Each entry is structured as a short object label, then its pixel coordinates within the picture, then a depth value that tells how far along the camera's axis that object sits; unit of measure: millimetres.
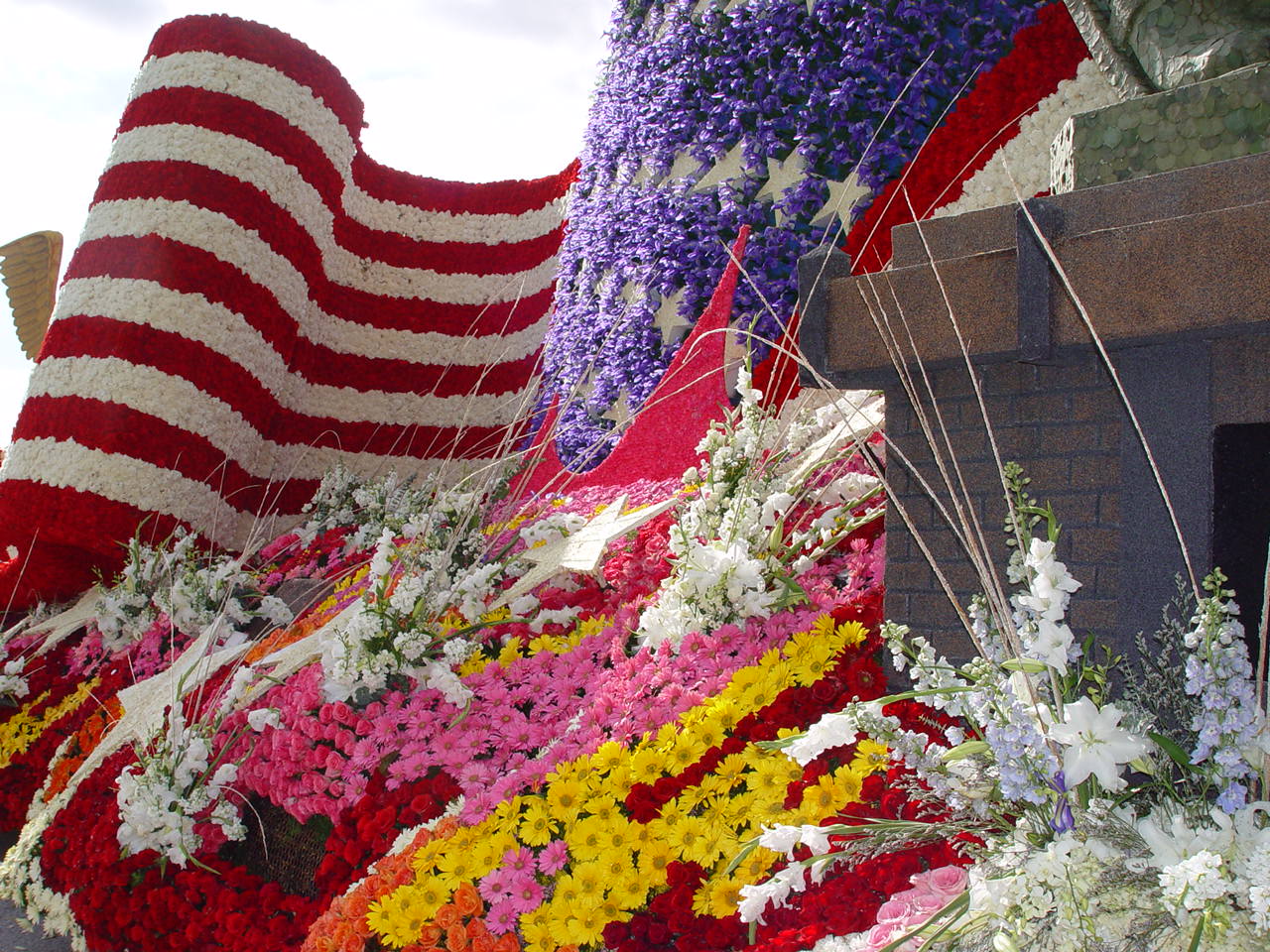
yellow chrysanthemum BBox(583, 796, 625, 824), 2405
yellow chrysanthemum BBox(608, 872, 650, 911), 2197
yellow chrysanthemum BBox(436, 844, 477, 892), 2418
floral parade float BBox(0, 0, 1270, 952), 1718
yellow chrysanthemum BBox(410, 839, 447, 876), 2488
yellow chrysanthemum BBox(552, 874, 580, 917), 2240
